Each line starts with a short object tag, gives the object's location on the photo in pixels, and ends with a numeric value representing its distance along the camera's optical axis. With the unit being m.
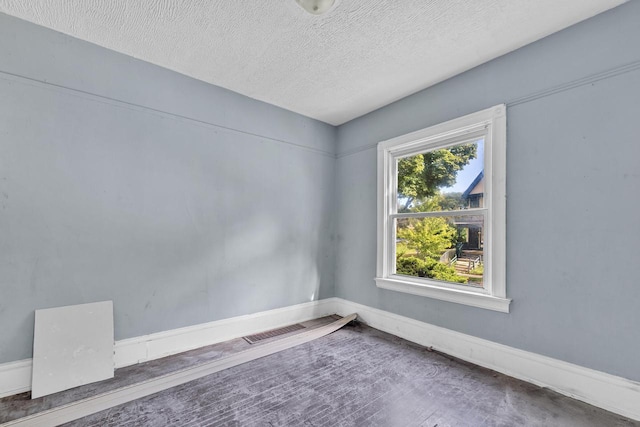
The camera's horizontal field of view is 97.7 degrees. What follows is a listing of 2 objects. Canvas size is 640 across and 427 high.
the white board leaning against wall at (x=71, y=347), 1.95
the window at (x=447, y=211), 2.35
